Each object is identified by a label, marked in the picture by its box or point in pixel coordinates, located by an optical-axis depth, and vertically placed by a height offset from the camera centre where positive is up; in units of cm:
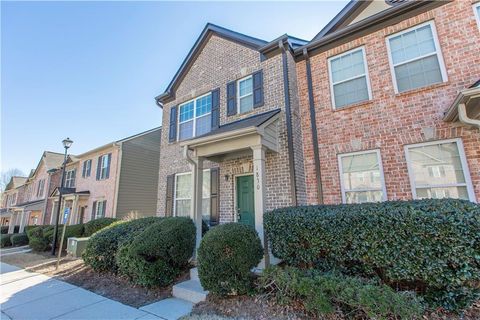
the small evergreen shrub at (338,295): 305 -139
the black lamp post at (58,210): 1080 -18
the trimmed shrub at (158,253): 525 -118
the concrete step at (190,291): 459 -183
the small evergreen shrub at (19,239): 1634 -224
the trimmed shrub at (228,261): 420 -109
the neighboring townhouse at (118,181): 1447 +168
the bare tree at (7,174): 5250 +808
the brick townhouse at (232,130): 637 +239
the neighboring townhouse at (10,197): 3064 +164
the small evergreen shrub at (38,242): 1255 -192
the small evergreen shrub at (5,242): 1670 -248
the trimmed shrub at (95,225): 1119 -94
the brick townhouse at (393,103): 524 +254
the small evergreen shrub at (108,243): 659 -110
